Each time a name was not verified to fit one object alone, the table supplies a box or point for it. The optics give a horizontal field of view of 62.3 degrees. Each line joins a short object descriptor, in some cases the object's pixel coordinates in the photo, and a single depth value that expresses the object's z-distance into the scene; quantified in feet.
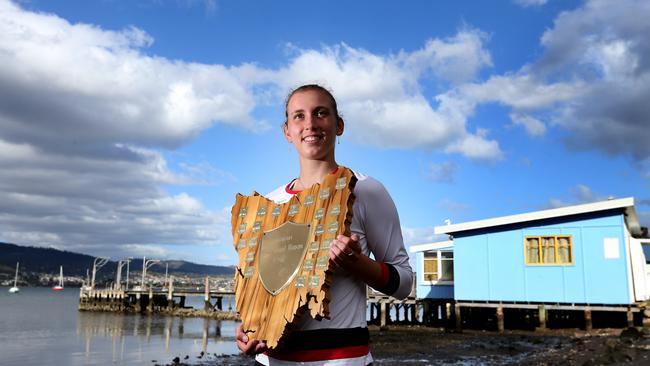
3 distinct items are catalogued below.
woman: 6.61
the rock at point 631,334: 58.54
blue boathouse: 66.74
